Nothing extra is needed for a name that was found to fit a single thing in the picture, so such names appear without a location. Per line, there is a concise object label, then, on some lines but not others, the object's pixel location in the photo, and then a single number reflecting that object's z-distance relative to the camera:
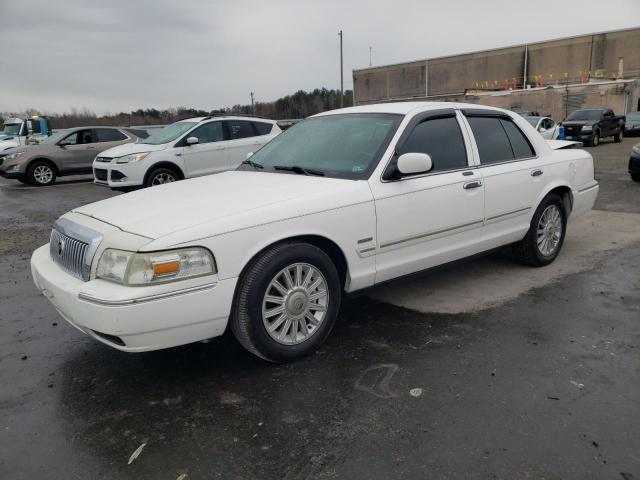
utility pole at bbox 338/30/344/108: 44.44
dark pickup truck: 21.36
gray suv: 14.62
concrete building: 35.09
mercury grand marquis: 2.99
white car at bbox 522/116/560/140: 18.83
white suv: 10.47
